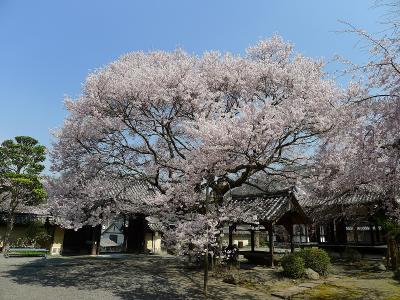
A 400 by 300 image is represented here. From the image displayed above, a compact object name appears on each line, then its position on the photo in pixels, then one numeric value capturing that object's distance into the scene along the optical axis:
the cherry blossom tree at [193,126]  13.21
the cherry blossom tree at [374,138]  8.34
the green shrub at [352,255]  21.44
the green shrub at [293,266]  15.14
